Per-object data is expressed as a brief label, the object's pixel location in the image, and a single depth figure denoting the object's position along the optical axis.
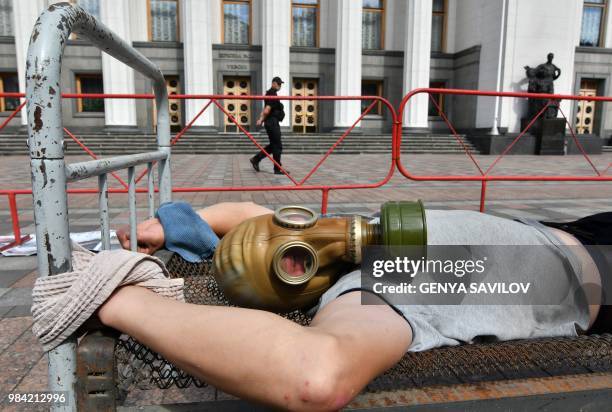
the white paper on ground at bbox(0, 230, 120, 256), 3.34
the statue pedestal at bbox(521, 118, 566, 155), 15.23
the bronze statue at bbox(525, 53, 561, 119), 16.41
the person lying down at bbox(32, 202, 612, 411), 0.90
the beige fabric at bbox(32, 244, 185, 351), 0.95
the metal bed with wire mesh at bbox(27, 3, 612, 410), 0.91
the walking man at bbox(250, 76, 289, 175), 8.10
